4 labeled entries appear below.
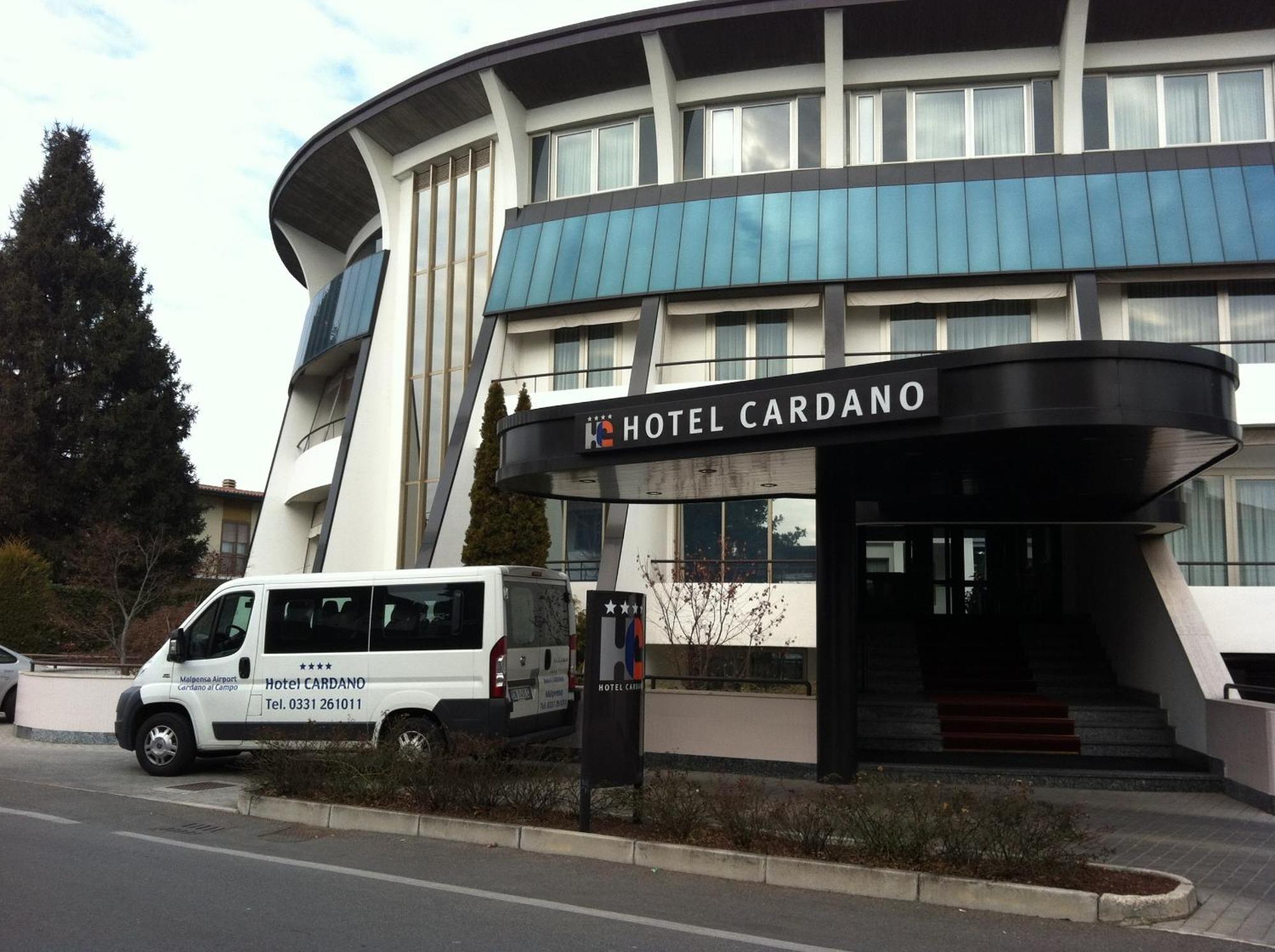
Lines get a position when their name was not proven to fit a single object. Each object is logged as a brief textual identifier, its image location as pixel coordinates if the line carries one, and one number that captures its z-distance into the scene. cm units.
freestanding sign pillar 894
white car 1870
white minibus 1172
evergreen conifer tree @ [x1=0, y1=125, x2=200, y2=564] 3397
